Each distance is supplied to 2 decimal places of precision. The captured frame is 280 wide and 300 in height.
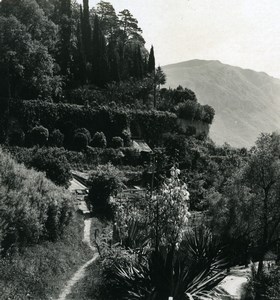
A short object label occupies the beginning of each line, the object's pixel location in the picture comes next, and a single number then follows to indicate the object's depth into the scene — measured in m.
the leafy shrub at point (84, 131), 38.72
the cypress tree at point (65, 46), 47.75
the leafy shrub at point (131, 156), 38.84
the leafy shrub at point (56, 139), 37.16
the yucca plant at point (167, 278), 10.19
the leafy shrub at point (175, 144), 40.68
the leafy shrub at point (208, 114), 56.56
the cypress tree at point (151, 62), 59.31
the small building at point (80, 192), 23.65
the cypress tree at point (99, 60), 50.19
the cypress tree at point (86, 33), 52.28
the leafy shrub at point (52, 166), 23.23
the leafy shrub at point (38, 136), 36.47
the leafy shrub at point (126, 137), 42.94
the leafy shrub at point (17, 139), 35.66
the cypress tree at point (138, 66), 57.19
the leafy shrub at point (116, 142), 40.53
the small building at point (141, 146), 42.44
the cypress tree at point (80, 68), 48.19
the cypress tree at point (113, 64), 51.72
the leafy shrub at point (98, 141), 38.91
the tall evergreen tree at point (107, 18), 66.75
